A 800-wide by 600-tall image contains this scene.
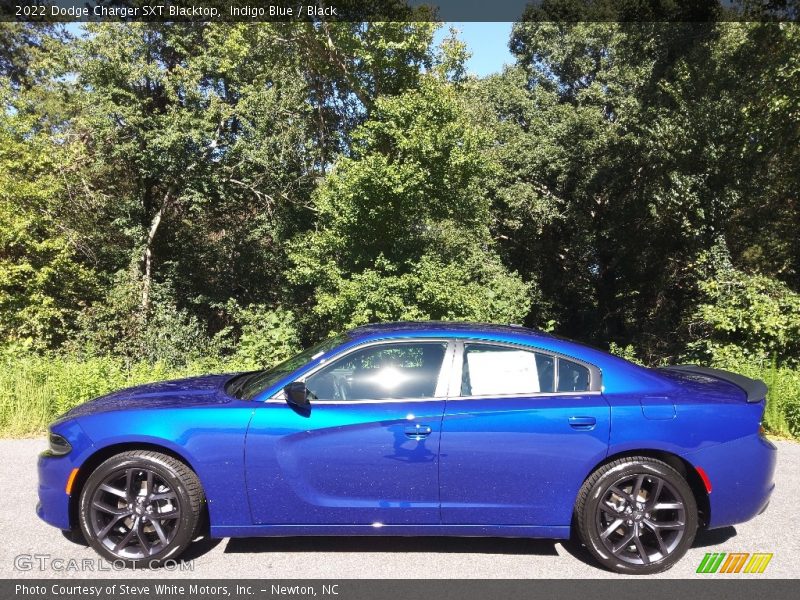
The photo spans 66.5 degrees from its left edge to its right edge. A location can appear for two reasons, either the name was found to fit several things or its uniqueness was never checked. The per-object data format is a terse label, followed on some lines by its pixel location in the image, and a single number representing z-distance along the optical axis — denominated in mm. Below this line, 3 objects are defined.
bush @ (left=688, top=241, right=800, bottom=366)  10016
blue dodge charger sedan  3602
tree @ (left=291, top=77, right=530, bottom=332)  13344
